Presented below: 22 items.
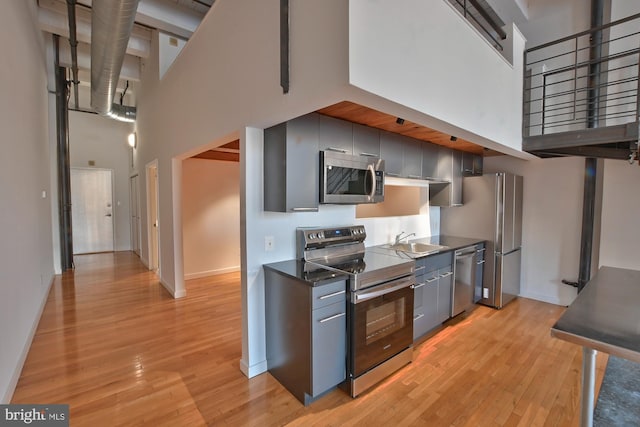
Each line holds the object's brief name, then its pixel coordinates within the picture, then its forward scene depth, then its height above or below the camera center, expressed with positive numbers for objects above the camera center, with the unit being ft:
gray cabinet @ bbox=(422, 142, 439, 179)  11.07 +1.52
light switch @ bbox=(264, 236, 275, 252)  7.79 -1.21
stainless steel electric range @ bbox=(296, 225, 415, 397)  6.72 -2.62
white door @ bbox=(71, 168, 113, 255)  23.24 -0.90
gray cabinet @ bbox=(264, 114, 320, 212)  7.04 +0.84
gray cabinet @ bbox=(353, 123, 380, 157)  8.50 +1.79
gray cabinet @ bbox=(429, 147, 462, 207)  11.94 +0.80
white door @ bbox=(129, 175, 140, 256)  21.62 -1.12
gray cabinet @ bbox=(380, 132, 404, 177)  9.39 +1.59
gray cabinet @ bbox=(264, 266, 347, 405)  6.29 -3.15
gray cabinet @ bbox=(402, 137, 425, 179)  10.22 +1.51
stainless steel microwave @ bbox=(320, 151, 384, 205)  7.69 +0.59
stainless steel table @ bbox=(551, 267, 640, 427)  3.35 -1.67
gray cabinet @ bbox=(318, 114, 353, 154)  7.67 +1.80
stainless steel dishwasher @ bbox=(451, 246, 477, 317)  10.67 -3.10
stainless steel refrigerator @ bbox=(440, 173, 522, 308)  11.95 -1.13
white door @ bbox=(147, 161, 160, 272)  17.40 -1.03
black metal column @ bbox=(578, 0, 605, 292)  11.11 +1.13
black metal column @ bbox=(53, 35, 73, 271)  17.85 +1.57
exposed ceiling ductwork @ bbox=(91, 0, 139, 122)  7.89 +5.25
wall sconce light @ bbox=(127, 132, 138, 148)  20.07 +4.27
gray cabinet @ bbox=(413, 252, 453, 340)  8.98 -3.11
